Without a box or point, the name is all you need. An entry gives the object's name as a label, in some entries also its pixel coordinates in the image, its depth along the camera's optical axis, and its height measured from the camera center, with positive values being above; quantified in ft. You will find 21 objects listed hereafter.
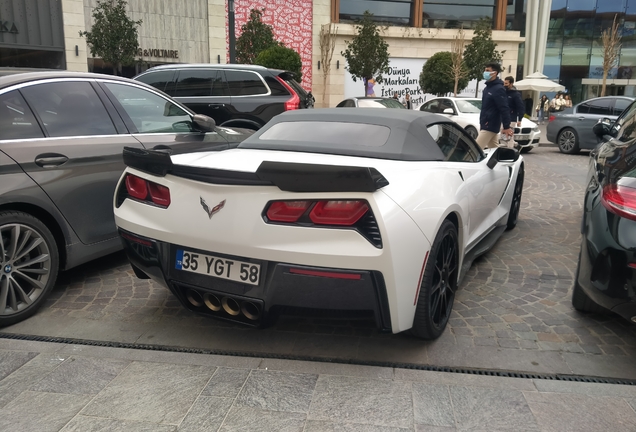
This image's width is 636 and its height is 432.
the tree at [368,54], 88.17 +4.71
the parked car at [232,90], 30.42 -0.50
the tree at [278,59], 70.23 +2.91
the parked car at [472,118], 46.91 -2.83
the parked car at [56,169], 11.07 -1.99
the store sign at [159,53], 85.30 +4.19
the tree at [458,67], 85.06 +2.84
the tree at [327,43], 99.25 +7.09
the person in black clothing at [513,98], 32.30 -0.72
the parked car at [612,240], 9.11 -2.65
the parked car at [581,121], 44.86 -2.91
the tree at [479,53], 88.63 +5.16
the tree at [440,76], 87.15 +1.36
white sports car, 8.45 -2.39
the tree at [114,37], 67.46 +5.12
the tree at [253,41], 80.48 +6.01
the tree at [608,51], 82.01 +5.46
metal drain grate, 9.25 -4.91
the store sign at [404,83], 105.91 +0.20
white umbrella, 82.17 +0.28
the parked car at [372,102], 50.65 -1.74
